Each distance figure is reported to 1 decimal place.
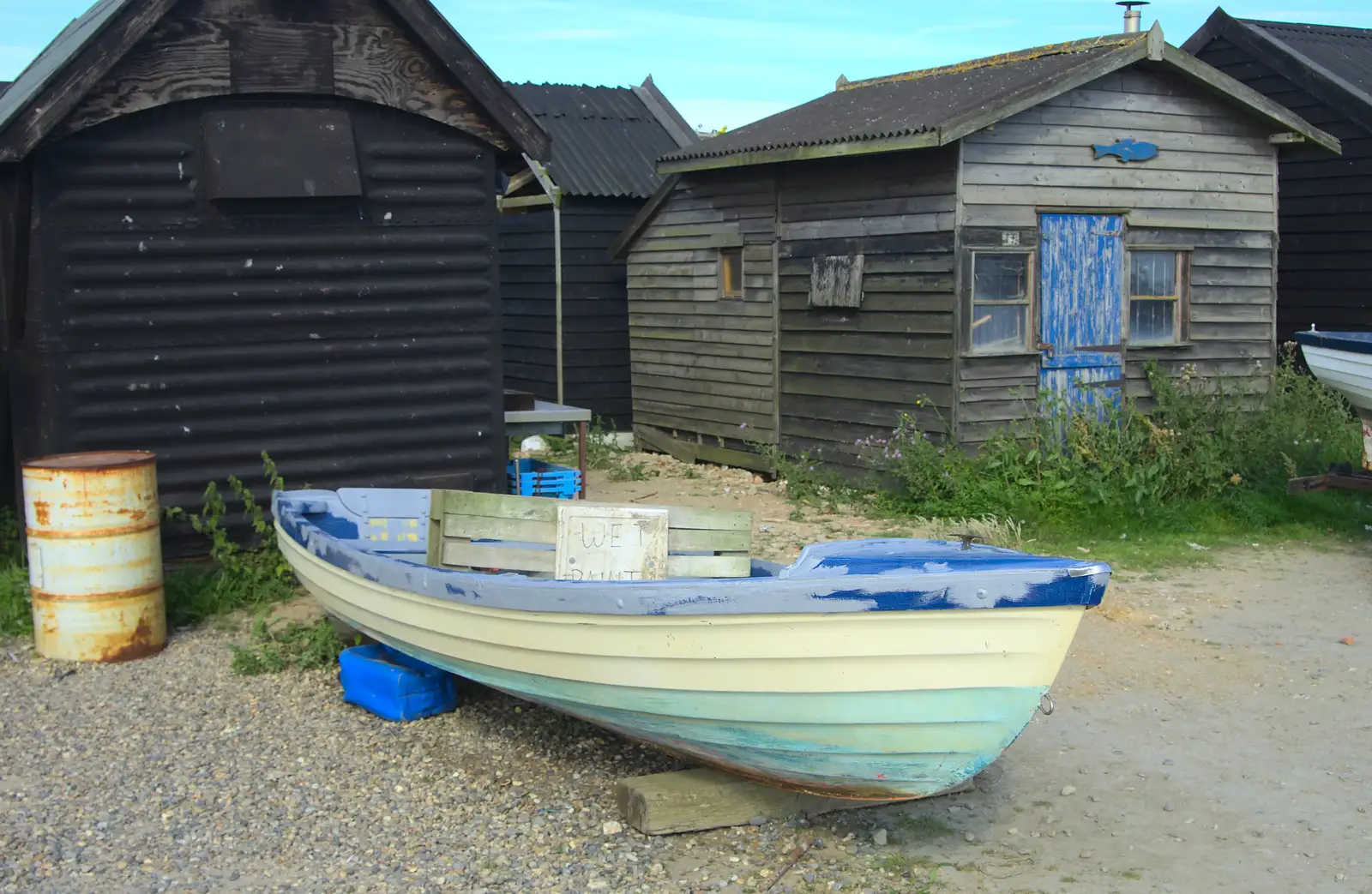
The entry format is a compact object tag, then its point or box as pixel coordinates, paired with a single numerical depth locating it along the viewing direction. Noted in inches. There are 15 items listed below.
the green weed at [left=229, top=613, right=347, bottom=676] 294.8
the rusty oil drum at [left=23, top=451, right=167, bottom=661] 294.7
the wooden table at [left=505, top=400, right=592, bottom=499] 411.8
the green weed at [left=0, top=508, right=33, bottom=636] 320.2
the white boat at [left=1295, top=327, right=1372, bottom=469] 390.6
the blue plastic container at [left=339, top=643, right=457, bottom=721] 261.3
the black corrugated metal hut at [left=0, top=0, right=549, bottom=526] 333.7
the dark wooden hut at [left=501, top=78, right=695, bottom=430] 671.8
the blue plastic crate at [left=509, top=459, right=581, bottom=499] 410.6
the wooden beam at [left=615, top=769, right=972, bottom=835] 205.2
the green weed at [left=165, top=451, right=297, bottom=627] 335.6
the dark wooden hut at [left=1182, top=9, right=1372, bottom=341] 596.1
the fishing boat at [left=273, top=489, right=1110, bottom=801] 176.2
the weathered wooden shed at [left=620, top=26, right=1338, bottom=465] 455.2
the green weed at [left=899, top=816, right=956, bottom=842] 208.1
